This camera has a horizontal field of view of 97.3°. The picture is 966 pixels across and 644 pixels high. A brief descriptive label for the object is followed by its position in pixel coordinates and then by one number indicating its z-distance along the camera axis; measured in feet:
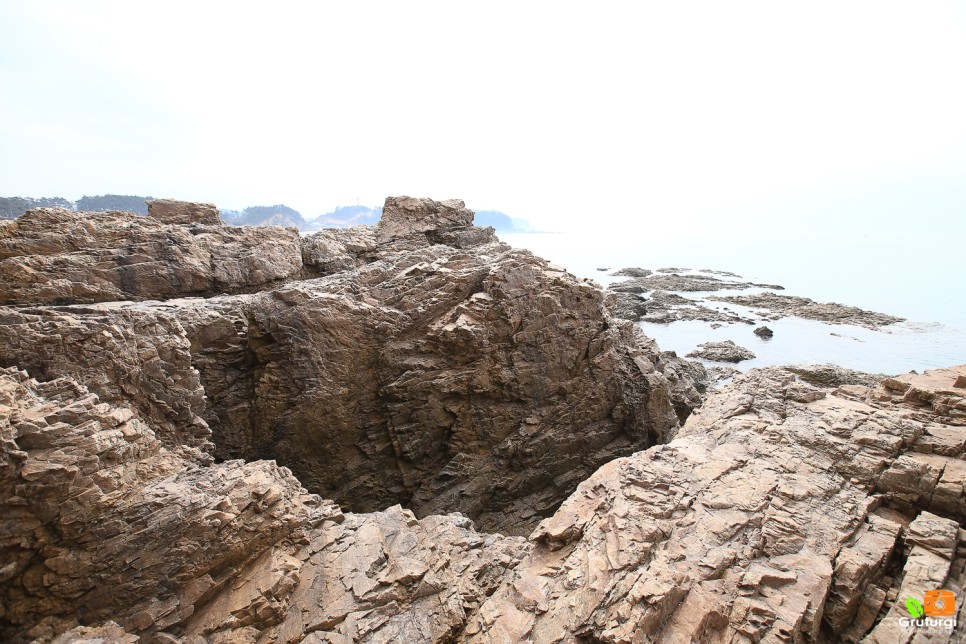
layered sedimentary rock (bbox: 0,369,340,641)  18.11
